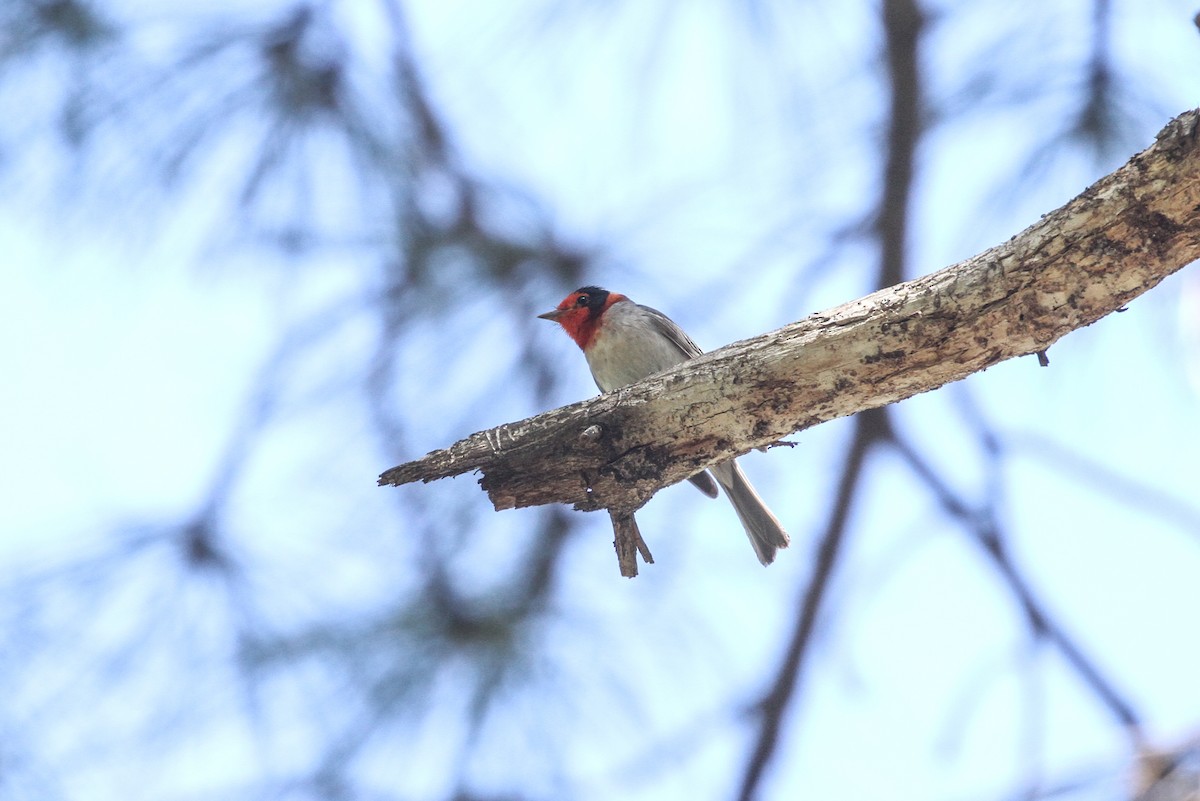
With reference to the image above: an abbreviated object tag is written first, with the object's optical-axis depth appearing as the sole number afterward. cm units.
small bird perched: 899
